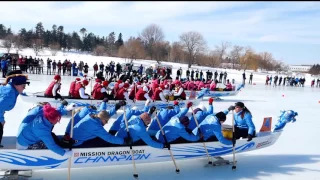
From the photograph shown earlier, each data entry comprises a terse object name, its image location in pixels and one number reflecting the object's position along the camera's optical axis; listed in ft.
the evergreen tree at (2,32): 236.84
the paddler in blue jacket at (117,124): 20.18
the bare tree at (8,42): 176.16
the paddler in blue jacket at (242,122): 22.01
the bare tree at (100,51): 210.30
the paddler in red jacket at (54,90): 34.45
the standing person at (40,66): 90.92
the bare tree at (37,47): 177.88
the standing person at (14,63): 78.87
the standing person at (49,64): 90.40
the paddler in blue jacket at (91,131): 16.76
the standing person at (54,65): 92.22
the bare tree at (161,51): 196.95
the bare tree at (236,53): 238.02
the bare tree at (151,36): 202.80
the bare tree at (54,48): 184.74
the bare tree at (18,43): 191.33
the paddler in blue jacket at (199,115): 21.39
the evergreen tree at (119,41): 257.50
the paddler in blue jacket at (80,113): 18.48
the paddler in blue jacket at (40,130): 14.84
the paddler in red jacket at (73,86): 36.01
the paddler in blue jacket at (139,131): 17.81
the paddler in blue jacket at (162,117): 20.72
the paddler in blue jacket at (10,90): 15.96
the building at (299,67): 504.10
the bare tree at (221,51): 236.63
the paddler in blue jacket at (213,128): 19.57
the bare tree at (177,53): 209.05
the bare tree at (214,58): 219.61
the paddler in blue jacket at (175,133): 19.30
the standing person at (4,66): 70.03
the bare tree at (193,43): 202.69
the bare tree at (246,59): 211.61
